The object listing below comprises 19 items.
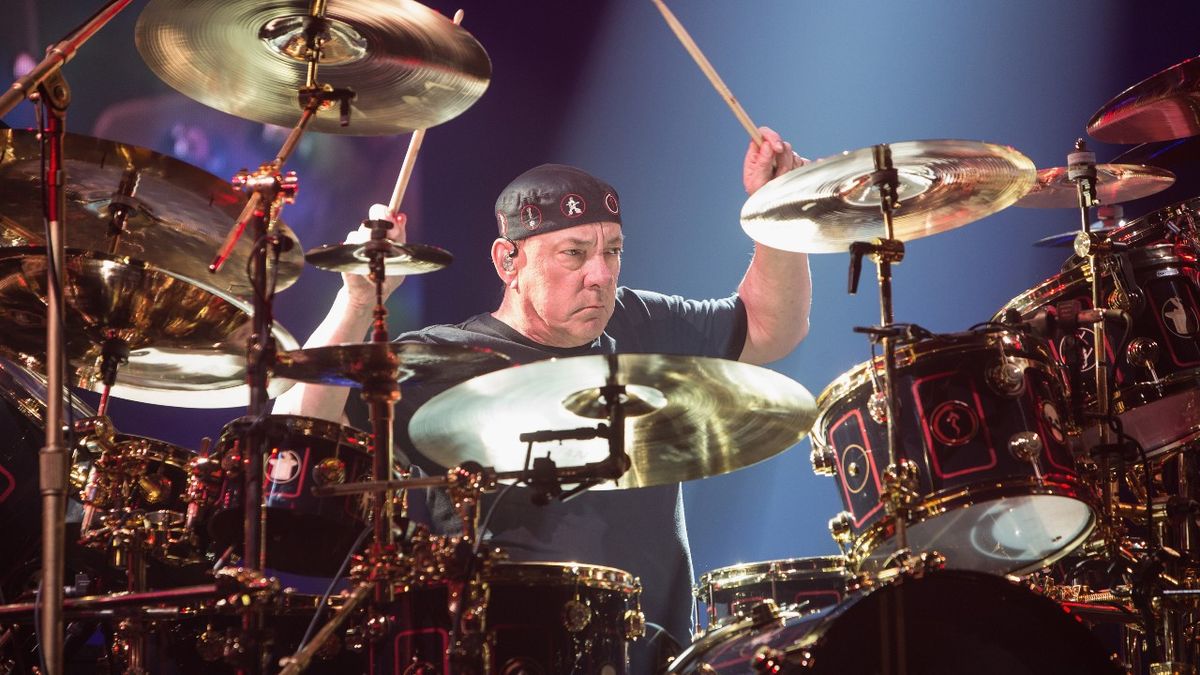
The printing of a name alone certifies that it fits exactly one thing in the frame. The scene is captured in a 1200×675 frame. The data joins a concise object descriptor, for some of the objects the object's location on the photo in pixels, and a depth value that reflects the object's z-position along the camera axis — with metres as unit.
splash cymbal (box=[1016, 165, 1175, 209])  7.63
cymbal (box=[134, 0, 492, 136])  5.54
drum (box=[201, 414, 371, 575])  5.44
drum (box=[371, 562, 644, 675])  5.28
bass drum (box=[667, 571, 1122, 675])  4.45
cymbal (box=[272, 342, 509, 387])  4.82
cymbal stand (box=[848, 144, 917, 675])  4.55
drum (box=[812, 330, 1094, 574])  5.61
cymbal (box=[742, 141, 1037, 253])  5.77
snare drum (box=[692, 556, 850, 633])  6.35
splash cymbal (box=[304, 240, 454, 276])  5.06
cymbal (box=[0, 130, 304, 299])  5.18
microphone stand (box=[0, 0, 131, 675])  3.85
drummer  7.20
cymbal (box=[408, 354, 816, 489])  4.86
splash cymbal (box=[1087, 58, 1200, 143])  7.00
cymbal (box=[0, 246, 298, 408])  4.99
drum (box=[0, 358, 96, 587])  5.84
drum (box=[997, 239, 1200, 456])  6.81
